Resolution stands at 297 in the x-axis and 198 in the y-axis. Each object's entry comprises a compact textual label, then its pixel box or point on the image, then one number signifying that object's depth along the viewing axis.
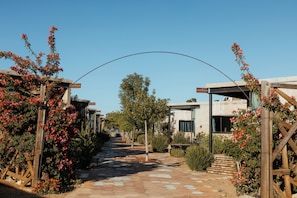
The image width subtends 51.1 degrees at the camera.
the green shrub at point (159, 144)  25.00
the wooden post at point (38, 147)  9.08
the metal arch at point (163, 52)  9.02
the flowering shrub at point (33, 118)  9.43
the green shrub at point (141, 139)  34.87
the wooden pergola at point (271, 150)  6.76
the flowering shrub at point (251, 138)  7.61
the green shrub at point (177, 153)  20.44
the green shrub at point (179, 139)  24.61
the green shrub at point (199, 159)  14.47
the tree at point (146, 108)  18.14
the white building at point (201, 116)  24.78
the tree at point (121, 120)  31.28
